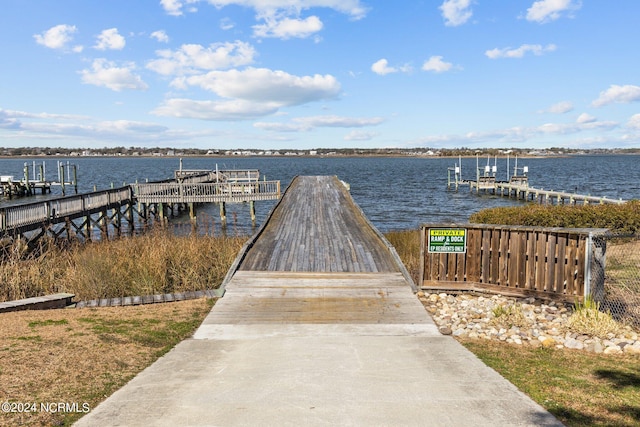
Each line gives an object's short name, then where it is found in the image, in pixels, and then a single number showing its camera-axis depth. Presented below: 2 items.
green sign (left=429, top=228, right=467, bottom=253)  11.49
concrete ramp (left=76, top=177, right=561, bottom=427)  5.43
